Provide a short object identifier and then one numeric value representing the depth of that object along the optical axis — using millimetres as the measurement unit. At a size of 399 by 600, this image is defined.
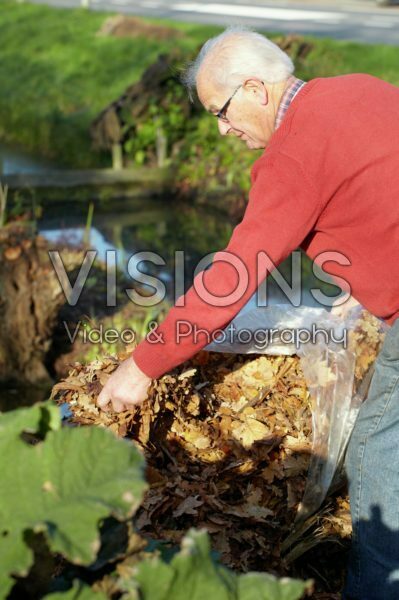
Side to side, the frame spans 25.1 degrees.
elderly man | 2898
